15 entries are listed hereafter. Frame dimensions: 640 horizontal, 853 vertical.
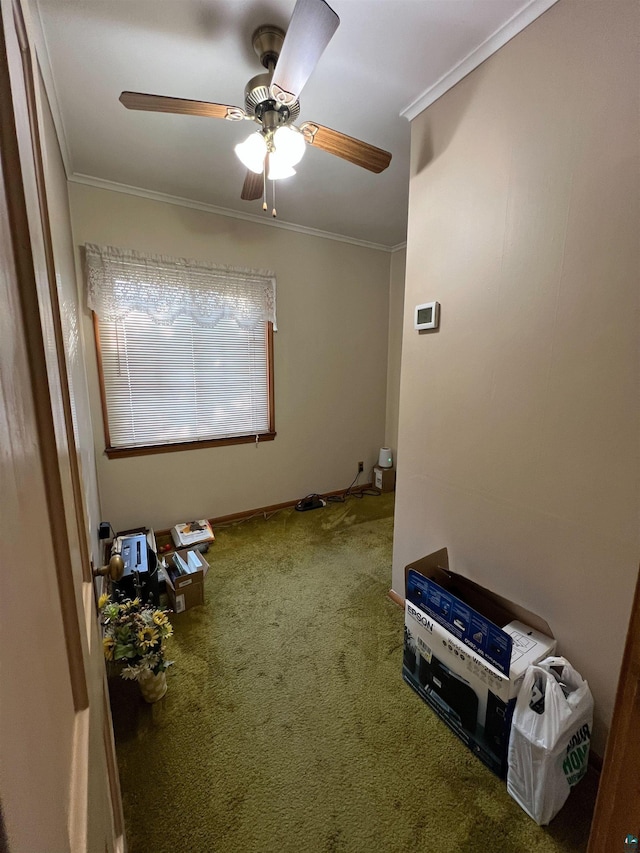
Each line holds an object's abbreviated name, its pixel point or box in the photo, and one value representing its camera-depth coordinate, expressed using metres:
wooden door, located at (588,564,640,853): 0.69
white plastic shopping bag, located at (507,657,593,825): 1.09
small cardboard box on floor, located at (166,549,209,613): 2.02
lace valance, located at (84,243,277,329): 2.40
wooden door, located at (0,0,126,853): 0.30
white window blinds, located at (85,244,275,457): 2.48
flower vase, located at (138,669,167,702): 1.46
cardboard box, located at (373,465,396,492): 3.84
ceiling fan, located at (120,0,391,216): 1.06
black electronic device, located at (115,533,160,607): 1.83
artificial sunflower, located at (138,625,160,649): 1.42
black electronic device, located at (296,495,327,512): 3.41
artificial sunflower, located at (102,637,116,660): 1.39
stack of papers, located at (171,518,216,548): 2.68
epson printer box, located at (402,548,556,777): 1.23
